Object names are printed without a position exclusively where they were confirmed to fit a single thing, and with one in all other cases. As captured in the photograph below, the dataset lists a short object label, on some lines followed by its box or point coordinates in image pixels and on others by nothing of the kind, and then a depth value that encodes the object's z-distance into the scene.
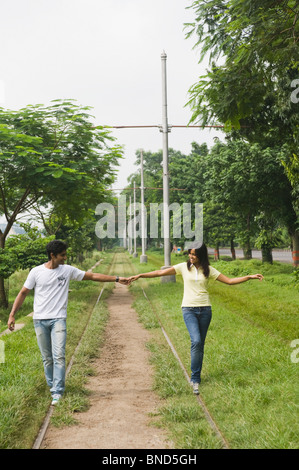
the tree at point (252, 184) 22.52
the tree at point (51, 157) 15.41
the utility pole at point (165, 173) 21.03
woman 6.91
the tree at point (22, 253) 15.37
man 6.53
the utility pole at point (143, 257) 40.54
